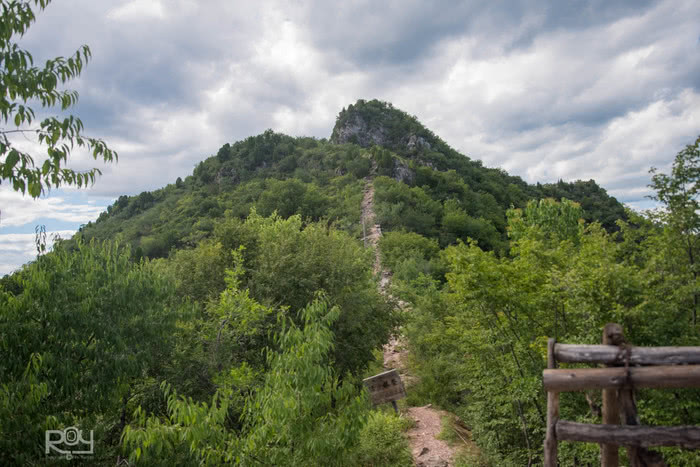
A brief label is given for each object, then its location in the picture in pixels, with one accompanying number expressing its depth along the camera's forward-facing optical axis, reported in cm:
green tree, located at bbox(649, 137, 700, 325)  748
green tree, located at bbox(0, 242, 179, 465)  608
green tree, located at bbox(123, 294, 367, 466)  526
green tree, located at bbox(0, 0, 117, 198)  394
